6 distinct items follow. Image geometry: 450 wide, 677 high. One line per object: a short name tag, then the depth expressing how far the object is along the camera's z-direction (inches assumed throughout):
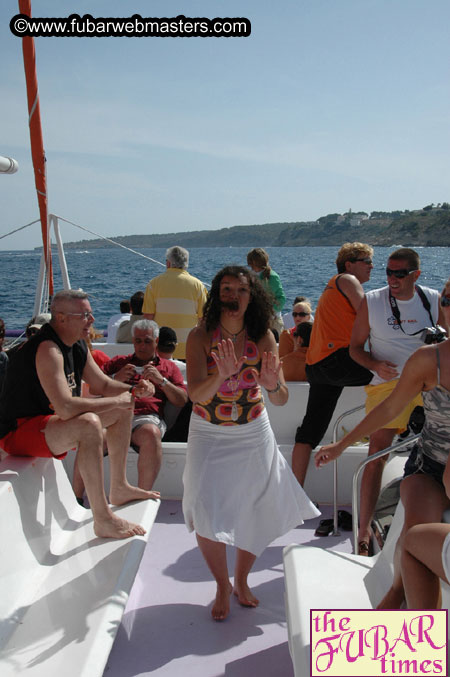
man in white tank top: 118.6
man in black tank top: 104.6
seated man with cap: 162.2
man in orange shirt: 132.3
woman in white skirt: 100.0
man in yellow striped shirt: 188.7
